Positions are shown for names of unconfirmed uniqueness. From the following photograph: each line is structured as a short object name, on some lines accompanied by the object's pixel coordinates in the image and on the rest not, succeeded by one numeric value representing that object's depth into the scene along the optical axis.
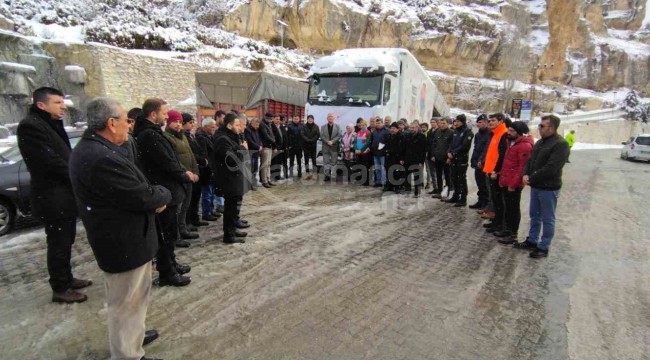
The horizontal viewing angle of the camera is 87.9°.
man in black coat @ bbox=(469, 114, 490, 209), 6.27
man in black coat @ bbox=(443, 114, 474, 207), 6.71
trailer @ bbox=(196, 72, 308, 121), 12.94
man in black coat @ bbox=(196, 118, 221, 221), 5.64
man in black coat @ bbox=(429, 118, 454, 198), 7.28
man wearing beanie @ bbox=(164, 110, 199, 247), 4.00
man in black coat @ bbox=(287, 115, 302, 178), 9.10
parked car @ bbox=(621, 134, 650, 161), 17.19
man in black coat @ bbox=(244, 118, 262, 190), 7.44
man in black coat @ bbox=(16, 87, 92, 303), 2.88
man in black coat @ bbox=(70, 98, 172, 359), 1.95
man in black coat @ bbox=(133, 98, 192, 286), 3.31
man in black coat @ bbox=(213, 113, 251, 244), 4.33
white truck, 8.88
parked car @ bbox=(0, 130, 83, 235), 4.87
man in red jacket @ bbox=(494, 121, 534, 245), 4.86
